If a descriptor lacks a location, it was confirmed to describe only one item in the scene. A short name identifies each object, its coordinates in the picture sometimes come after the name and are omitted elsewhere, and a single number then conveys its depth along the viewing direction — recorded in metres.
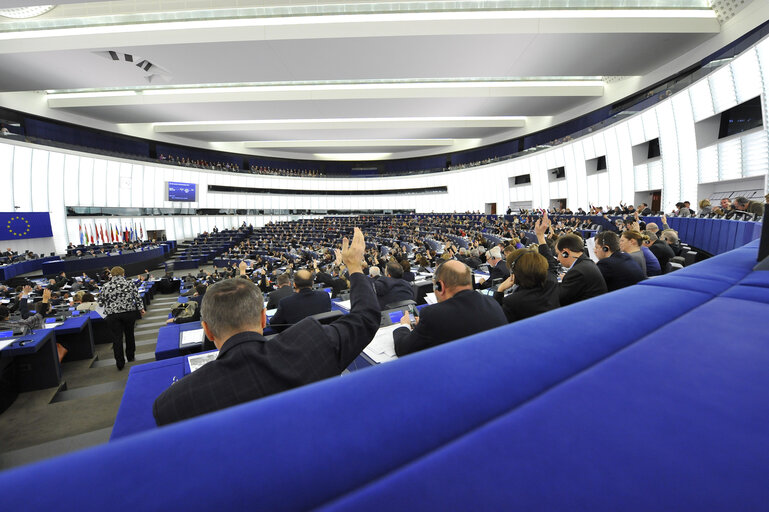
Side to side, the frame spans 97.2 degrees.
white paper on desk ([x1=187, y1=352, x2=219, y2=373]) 2.28
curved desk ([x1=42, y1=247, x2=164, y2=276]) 14.31
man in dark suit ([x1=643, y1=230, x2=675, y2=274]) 5.33
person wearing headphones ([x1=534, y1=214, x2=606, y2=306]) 3.04
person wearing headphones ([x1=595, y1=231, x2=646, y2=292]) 3.37
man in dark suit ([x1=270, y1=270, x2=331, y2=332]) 3.65
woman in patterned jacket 5.79
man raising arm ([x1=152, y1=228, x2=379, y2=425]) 1.26
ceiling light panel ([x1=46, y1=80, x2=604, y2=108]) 17.95
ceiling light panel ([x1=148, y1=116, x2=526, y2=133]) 24.30
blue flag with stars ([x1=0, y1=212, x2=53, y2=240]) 16.02
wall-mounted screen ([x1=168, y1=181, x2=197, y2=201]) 26.81
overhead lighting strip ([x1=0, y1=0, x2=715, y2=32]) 11.63
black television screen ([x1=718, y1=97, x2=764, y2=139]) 10.11
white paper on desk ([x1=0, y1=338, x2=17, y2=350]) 3.79
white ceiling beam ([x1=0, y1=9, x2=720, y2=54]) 11.67
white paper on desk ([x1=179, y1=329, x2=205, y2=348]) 2.87
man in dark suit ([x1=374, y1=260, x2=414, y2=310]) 4.63
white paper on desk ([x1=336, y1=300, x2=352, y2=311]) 4.13
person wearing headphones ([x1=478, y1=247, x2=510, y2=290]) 5.16
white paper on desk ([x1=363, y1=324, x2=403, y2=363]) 2.39
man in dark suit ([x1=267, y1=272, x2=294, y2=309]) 5.16
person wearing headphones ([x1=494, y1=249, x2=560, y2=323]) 2.73
